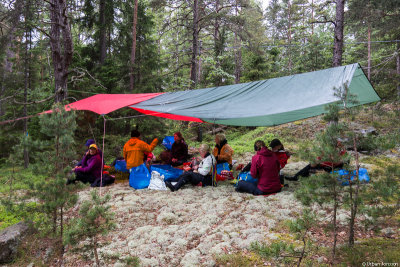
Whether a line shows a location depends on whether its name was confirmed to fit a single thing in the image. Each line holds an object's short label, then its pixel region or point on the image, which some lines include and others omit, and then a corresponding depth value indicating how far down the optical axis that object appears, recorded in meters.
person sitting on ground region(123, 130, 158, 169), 5.13
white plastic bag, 4.95
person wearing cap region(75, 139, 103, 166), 5.37
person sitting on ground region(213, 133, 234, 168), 5.39
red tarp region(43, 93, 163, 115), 4.94
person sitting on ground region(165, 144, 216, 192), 4.84
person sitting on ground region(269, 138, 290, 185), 4.75
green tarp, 3.46
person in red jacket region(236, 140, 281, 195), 4.20
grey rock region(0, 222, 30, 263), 2.79
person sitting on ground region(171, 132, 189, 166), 6.42
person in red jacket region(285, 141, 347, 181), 4.99
